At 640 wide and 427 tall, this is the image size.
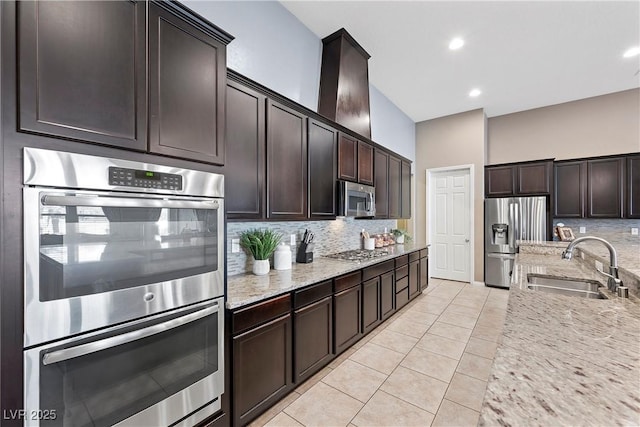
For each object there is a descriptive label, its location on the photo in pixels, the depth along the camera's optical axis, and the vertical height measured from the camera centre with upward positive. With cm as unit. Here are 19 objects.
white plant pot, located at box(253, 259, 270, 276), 225 -47
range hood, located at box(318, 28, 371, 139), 313 +167
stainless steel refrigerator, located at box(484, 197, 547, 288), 468 -31
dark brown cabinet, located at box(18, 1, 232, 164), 97 +62
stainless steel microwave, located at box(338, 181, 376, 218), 300 +16
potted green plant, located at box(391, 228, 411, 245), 487 -45
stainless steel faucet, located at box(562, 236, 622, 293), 152 -35
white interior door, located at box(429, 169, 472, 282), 545 -26
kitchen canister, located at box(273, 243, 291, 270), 245 -43
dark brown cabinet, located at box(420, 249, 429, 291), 449 -102
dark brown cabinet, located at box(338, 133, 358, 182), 308 +68
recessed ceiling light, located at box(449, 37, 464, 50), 324 +214
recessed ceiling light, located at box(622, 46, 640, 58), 340 +213
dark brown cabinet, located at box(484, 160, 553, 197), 474 +63
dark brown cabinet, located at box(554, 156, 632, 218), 434 +42
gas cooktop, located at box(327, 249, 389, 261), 314 -55
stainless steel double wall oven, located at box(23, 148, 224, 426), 97 -35
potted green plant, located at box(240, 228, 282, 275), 222 -30
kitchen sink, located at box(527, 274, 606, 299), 186 -56
